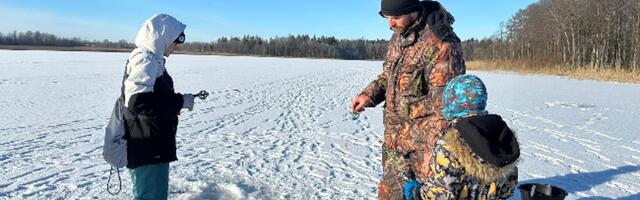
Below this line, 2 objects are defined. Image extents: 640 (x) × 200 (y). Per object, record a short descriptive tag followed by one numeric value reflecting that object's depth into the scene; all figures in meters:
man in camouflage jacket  2.85
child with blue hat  2.34
